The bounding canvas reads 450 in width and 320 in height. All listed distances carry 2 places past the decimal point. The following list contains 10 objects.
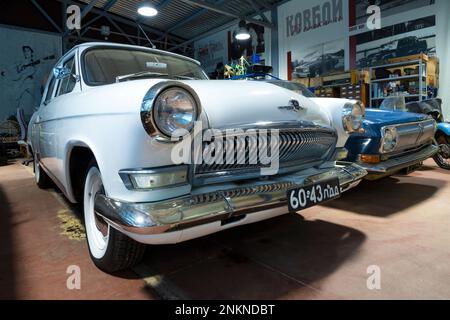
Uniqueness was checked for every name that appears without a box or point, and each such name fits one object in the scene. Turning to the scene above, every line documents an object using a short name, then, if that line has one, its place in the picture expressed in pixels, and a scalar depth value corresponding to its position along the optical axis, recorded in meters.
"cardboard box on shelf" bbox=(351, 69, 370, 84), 6.91
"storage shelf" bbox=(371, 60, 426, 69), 6.19
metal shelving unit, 6.12
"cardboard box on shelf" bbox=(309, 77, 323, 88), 8.00
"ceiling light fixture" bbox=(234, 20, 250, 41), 9.26
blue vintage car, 2.80
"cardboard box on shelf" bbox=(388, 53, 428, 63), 6.10
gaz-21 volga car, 1.36
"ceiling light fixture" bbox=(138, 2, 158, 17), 8.27
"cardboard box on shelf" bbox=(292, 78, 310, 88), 8.45
